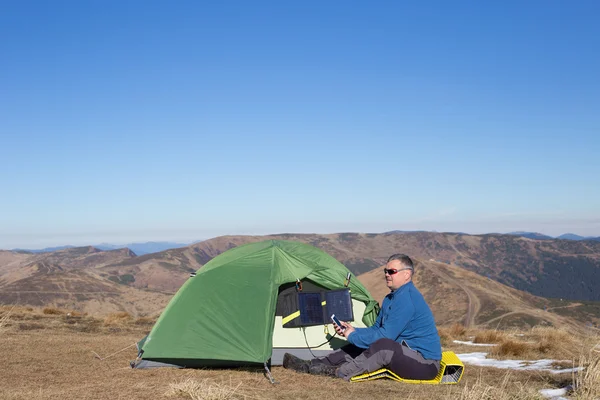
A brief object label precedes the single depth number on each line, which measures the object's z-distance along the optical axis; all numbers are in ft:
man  27.14
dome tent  31.81
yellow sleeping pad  27.45
